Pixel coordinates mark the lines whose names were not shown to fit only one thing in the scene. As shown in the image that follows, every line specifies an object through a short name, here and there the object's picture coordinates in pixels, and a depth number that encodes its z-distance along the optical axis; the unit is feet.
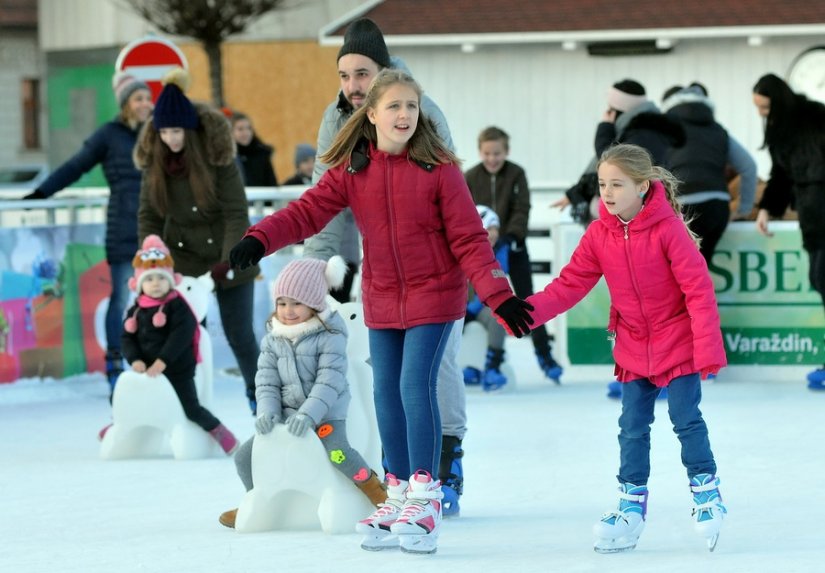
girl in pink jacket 34.73
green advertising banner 66.56
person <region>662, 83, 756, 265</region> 63.26
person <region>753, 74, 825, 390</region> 62.02
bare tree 177.35
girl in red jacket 35.03
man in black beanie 39.12
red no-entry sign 70.05
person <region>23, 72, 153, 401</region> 60.25
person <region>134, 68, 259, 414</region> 51.63
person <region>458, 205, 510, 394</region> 63.99
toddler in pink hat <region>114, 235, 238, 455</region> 49.41
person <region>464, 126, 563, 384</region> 66.95
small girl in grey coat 37.96
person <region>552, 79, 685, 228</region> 60.30
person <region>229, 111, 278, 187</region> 86.02
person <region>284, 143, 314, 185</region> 92.27
